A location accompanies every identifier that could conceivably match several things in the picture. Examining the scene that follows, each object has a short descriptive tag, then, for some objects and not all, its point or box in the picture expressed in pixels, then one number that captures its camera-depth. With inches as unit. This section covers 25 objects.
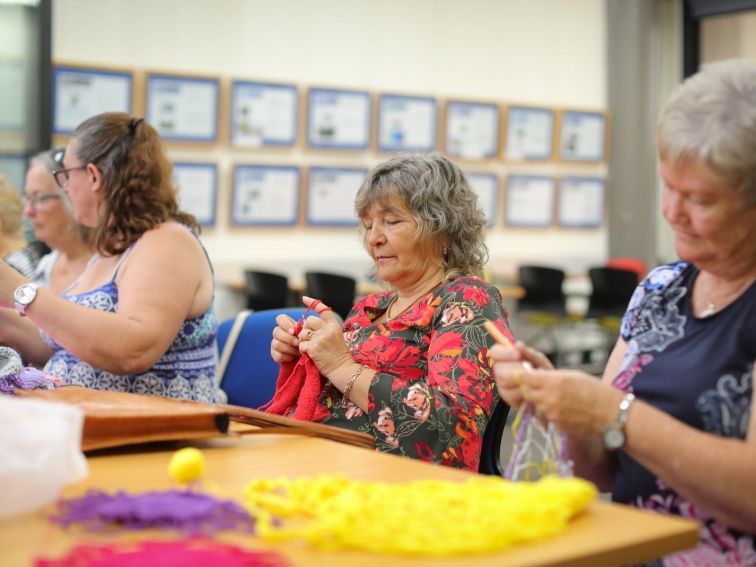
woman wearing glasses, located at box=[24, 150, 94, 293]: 156.4
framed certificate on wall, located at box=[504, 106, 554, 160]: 341.4
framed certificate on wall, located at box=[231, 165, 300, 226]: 286.0
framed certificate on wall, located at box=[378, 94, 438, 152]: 309.6
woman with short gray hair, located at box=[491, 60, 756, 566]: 58.8
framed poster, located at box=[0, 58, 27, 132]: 222.7
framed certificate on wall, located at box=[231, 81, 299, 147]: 282.7
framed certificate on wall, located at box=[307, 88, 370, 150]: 296.0
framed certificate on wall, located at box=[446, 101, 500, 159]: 326.3
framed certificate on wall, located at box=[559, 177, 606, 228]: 356.5
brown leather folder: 66.8
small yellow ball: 58.1
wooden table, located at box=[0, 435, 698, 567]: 45.3
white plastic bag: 48.6
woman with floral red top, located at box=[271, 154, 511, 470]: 83.1
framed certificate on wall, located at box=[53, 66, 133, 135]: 252.2
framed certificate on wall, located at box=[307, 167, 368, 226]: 299.9
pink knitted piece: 42.6
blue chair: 119.6
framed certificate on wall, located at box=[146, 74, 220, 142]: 268.8
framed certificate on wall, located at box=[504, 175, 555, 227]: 343.9
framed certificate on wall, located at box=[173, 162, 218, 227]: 275.7
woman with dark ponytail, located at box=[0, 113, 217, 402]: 103.7
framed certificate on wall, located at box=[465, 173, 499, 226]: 334.6
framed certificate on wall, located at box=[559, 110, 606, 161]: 353.7
